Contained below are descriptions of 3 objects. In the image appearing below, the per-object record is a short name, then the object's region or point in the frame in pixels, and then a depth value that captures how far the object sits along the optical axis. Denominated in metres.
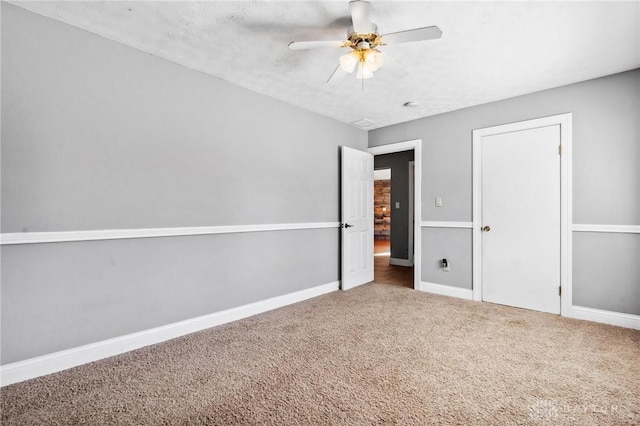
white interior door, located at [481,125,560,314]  3.20
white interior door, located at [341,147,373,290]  4.22
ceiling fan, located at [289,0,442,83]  1.82
